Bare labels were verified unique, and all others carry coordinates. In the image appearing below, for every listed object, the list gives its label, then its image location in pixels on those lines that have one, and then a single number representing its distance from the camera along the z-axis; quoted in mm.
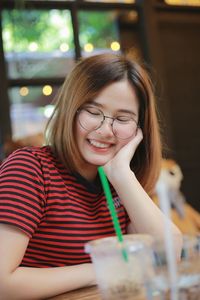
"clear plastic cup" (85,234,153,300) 693
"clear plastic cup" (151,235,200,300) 665
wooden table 958
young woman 1065
